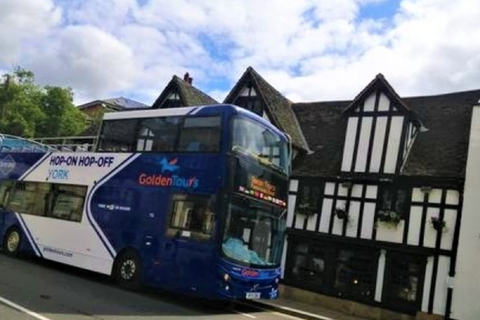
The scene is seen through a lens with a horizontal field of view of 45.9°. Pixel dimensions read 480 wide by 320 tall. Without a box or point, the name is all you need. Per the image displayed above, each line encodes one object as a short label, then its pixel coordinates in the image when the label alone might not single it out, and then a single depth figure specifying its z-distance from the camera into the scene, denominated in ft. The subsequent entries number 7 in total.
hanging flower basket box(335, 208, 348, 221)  62.03
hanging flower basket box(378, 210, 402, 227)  58.49
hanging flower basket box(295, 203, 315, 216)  65.26
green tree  154.71
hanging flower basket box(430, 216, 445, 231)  55.52
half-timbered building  54.90
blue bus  39.83
